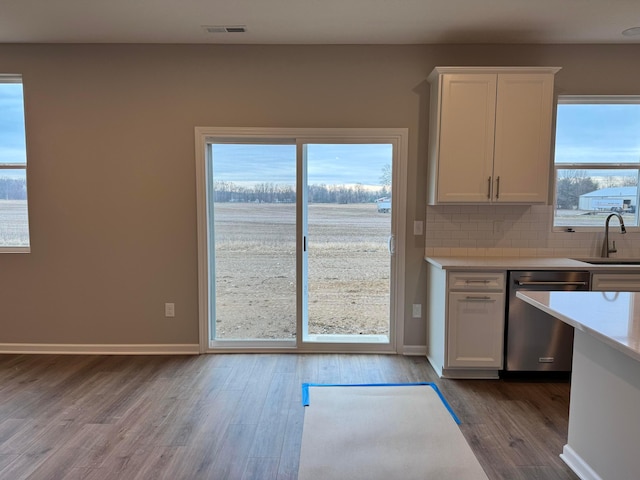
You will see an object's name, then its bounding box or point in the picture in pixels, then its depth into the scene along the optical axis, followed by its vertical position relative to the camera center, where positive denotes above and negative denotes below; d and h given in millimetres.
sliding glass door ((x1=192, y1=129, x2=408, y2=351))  3555 -276
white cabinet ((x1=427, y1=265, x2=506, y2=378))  3035 -838
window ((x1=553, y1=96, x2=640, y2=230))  3510 +454
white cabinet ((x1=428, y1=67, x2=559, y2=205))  3092 +593
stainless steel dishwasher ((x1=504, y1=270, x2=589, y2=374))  3002 -873
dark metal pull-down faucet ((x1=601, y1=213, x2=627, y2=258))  3441 -274
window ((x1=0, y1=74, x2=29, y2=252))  3545 +332
